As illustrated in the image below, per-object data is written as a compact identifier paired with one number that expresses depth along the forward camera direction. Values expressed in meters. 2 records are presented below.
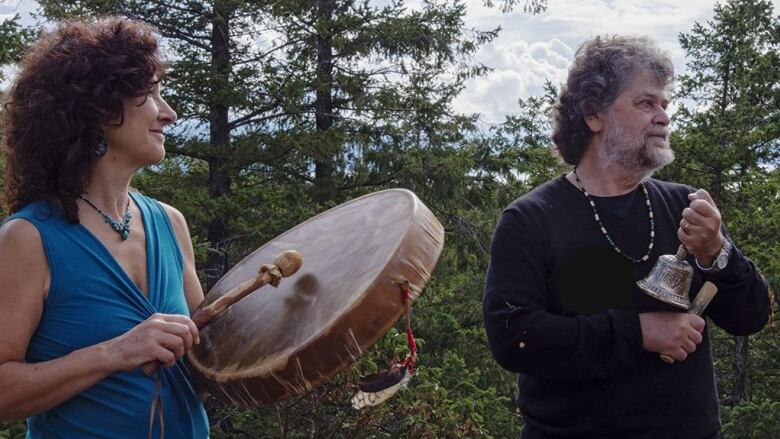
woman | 1.83
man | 2.23
